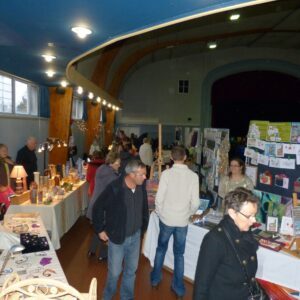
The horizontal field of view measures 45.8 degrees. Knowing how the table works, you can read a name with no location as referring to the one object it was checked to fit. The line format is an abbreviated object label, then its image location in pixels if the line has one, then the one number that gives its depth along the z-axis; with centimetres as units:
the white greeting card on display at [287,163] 368
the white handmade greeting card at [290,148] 366
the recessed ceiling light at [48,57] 427
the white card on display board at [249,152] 426
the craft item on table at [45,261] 263
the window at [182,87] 1567
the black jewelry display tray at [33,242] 287
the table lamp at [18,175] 479
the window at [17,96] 649
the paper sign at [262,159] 396
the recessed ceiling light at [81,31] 298
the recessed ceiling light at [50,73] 559
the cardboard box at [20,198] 449
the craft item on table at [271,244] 316
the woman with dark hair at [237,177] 407
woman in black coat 192
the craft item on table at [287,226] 339
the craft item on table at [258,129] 403
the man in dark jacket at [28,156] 648
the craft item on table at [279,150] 377
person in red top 532
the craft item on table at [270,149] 386
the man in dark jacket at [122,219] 293
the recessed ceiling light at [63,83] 697
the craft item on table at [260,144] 401
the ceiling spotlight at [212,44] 1172
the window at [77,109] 1191
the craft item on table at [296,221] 335
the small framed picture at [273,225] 348
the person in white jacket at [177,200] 352
